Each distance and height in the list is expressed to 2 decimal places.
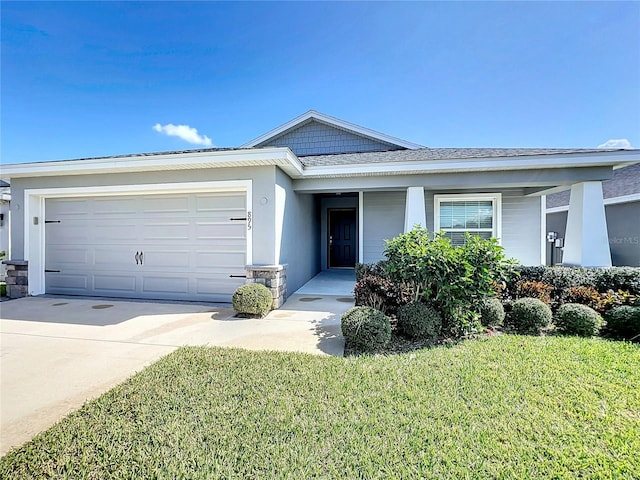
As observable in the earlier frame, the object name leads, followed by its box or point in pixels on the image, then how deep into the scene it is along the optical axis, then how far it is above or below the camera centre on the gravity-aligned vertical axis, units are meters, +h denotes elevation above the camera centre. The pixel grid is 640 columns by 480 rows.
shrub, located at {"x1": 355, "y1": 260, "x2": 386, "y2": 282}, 5.82 -0.62
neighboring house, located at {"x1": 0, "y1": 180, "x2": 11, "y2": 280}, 9.65 +0.68
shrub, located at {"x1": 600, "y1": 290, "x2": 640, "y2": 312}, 4.87 -1.05
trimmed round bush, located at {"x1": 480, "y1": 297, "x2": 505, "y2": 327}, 4.84 -1.27
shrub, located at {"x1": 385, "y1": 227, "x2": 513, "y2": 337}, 4.36 -0.52
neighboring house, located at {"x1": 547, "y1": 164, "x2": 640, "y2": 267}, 10.51 +0.93
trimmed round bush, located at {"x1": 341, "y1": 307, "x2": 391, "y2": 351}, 3.94 -1.27
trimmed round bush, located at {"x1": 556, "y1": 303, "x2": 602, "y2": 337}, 4.54 -1.32
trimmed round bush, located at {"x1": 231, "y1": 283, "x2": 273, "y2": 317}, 5.55 -1.18
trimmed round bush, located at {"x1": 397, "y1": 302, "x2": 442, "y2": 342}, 4.32 -1.26
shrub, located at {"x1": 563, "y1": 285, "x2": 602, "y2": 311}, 5.11 -1.05
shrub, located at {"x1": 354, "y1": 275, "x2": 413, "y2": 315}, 5.26 -1.02
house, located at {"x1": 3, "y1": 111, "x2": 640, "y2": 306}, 6.38 +0.90
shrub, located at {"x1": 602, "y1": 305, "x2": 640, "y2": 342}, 4.36 -1.31
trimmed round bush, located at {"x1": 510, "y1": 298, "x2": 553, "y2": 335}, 4.73 -1.30
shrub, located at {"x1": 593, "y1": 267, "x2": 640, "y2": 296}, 5.34 -0.77
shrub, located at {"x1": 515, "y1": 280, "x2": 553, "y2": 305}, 5.40 -0.97
